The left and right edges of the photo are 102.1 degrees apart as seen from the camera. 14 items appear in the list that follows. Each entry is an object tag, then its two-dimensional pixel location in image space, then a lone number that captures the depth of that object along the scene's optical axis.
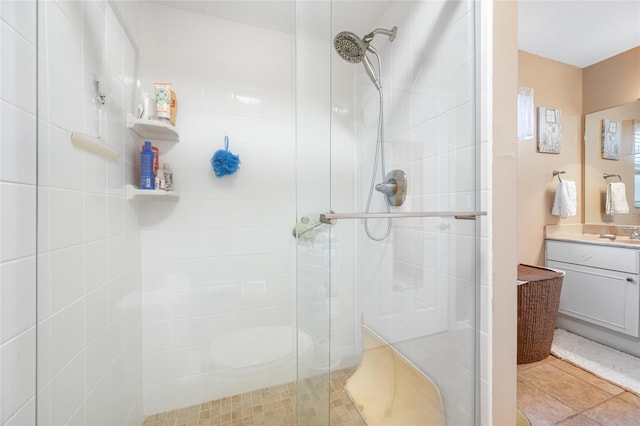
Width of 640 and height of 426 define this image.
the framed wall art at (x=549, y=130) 2.28
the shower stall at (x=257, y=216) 0.79
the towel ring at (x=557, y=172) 2.35
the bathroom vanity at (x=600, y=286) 1.75
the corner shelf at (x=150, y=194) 1.22
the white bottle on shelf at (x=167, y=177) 1.36
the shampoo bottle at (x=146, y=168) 1.27
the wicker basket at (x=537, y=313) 1.63
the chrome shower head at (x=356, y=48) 1.08
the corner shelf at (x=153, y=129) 1.22
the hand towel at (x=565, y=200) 2.23
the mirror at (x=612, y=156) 2.18
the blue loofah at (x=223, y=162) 1.44
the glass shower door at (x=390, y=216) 0.96
